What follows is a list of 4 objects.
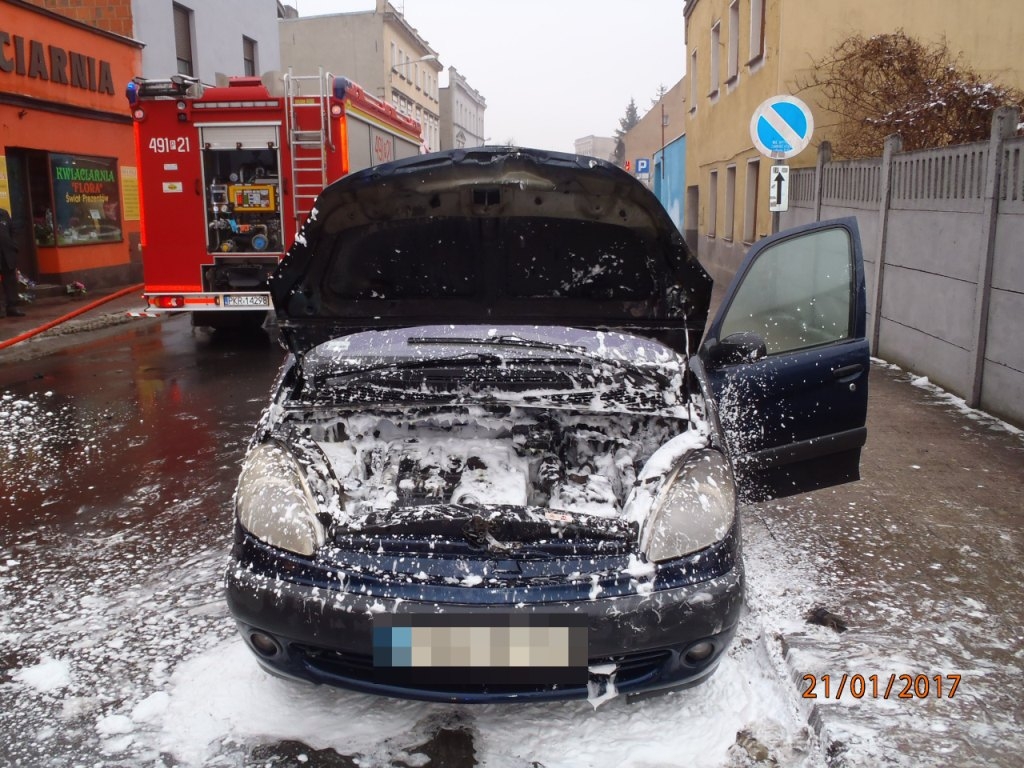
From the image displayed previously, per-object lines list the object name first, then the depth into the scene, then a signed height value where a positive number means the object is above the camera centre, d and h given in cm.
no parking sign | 841 +105
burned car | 260 -79
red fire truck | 1022 +72
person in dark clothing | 1245 -43
